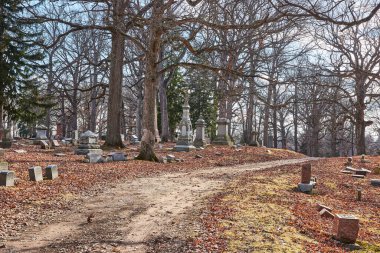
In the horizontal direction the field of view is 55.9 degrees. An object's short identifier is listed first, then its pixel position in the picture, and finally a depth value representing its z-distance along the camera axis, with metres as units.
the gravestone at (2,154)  12.63
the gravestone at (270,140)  38.63
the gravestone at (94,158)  13.30
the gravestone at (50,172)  9.65
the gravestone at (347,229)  5.89
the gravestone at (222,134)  25.53
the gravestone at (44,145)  20.43
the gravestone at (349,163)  17.88
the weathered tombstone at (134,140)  27.08
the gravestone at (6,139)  18.98
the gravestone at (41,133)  25.52
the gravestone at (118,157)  14.16
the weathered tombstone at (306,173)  10.17
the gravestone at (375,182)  12.20
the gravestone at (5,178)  8.35
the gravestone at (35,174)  9.21
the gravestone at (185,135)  21.11
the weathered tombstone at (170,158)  14.91
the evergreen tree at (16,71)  21.75
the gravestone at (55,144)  22.01
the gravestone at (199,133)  24.57
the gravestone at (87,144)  16.64
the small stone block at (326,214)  7.47
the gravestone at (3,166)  9.64
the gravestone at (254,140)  28.51
